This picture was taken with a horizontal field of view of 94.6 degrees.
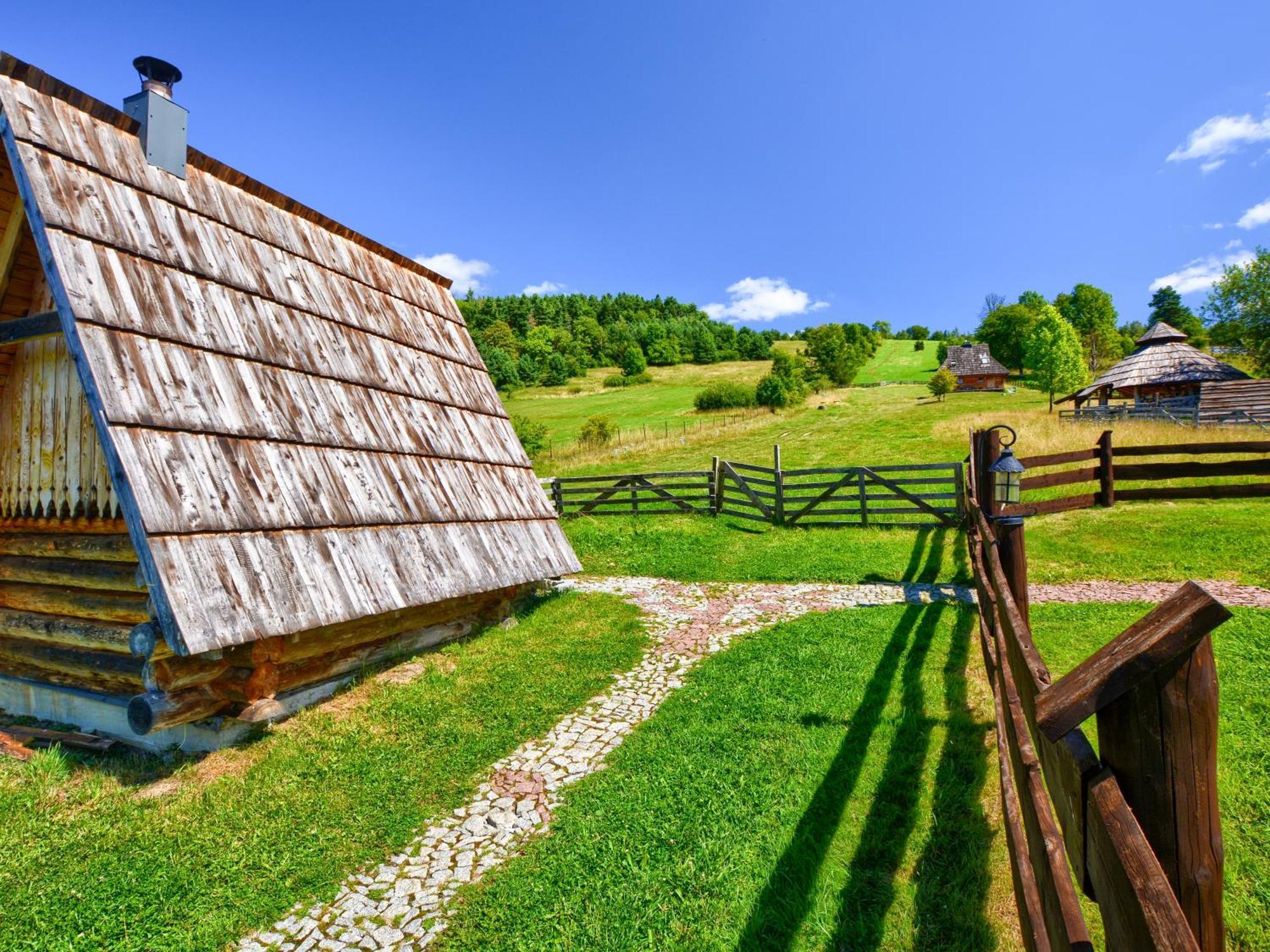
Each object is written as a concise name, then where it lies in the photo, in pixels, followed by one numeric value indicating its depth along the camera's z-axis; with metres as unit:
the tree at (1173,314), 72.06
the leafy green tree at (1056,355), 41.44
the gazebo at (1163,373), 29.81
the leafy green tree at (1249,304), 33.88
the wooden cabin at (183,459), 4.65
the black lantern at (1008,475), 6.11
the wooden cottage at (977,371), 58.56
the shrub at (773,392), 42.22
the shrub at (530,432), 24.52
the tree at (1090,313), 67.38
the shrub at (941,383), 44.16
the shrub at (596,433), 31.98
